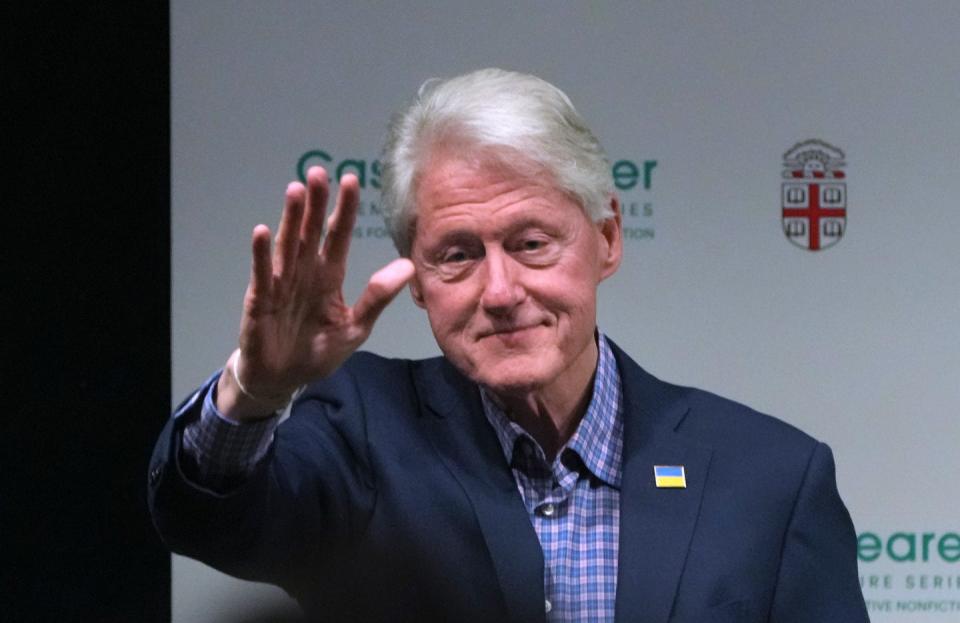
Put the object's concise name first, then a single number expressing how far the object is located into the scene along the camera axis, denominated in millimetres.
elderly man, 4003
